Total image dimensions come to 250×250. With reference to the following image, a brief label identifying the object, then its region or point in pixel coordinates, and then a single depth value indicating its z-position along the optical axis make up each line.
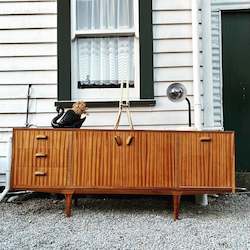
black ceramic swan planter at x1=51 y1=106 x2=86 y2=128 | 3.13
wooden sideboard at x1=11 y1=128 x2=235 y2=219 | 3.01
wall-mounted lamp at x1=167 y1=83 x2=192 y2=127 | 3.36
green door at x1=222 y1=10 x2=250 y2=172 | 4.12
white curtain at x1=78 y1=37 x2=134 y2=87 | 3.66
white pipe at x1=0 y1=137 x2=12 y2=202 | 3.28
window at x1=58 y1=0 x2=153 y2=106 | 3.59
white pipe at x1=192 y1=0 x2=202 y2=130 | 3.44
